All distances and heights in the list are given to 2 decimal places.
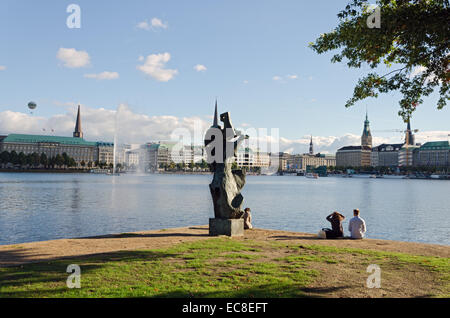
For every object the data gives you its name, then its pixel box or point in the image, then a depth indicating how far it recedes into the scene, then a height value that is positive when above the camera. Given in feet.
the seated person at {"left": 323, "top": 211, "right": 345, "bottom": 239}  56.39 -8.61
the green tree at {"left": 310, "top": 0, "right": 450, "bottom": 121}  33.01 +11.82
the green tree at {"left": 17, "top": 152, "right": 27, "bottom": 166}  577.84 +12.08
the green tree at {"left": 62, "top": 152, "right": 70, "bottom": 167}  624.75 +13.46
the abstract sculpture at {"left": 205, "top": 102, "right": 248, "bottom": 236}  57.62 -1.53
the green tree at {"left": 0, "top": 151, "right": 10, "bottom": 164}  566.77 +14.63
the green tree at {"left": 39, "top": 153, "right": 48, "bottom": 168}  596.29 +11.09
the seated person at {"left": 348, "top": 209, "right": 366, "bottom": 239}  56.18 -8.63
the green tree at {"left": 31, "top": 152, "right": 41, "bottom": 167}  591.78 +12.42
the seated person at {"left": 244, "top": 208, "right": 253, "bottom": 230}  65.26 -8.89
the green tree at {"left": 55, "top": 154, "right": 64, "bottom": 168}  610.44 +10.72
